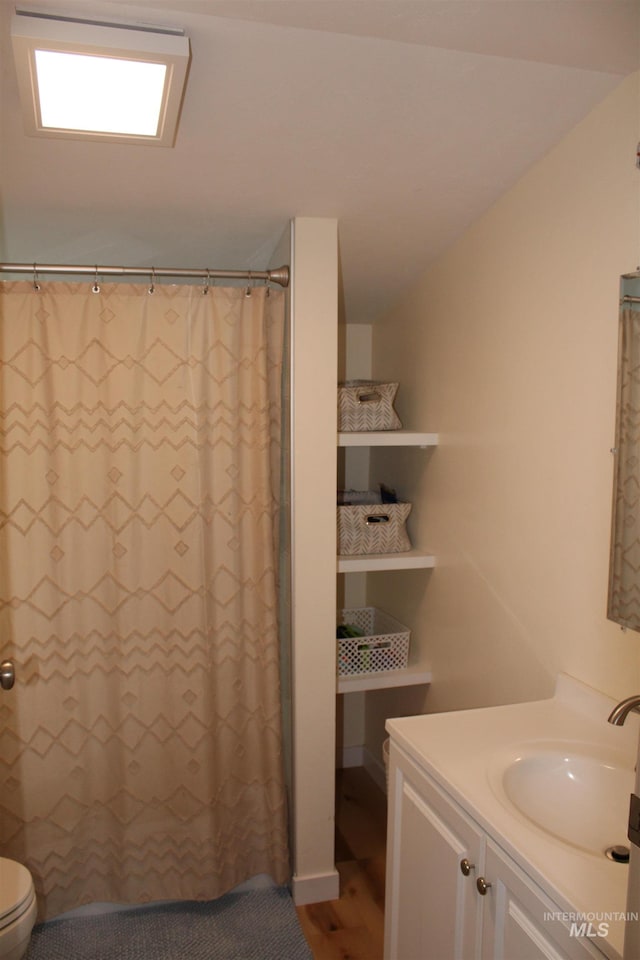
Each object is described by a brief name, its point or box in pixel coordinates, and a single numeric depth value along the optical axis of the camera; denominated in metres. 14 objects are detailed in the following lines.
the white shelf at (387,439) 2.36
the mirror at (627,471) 1.54
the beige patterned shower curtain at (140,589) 2.08
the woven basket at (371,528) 2.53
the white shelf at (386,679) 2.45
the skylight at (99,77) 1.33
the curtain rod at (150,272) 2.03
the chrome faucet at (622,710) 1.26
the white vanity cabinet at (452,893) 1.14
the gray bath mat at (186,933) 2.07
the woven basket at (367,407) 2.52
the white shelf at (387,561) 2.37
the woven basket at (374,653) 2.55
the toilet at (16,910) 1.62
